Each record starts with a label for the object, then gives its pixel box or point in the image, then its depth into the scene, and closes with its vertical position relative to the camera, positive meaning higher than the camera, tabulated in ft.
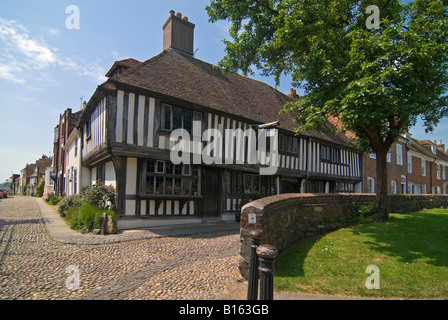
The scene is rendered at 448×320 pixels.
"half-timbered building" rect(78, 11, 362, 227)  30.60 +5.47
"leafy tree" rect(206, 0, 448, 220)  20.57 +11.15
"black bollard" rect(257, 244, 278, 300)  9.57 -3.25
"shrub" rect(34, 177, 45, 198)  120.62 -5.72
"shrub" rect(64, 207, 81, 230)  30.22 -4.98
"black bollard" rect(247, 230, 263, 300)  11.13 -4.03
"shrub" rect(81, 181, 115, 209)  32.09 -2.25
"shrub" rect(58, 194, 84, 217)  41.57 -4.21
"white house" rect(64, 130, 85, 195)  49.65 +1.75
